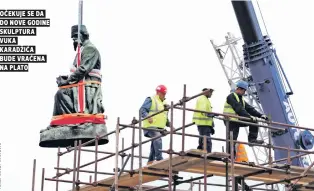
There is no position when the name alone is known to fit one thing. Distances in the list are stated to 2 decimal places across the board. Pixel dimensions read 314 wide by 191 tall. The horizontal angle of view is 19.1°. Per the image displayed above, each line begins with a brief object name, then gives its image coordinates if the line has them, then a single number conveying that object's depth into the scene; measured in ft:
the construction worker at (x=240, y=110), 80.79
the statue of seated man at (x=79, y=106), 89.10
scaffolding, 76.33
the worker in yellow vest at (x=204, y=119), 79.12
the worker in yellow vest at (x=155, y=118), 80.84
